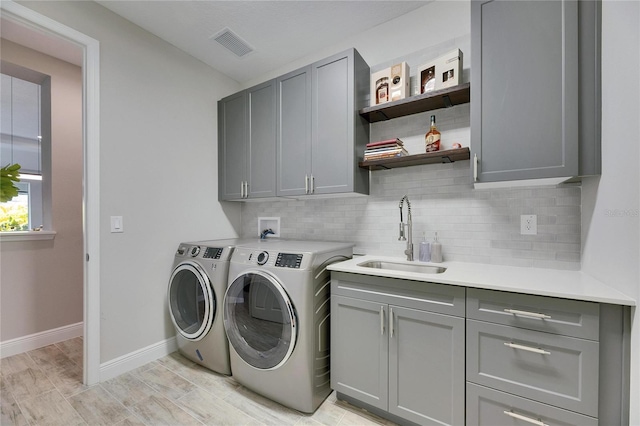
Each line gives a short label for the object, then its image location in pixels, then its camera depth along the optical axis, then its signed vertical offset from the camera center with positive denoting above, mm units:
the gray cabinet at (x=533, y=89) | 1292 +618
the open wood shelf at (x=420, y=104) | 1691 +739
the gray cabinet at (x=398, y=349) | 1329 -751
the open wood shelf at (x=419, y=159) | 1697 +355
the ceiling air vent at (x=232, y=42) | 2256 +1471
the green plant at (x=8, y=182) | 1955 +214
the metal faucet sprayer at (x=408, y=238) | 1915 -194
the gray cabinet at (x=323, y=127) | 1987 +655
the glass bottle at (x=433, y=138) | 1839 +494
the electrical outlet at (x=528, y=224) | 1663 -83
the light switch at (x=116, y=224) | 2014 -99
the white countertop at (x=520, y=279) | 1074 -338
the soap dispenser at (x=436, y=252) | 1884 -290
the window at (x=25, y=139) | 2594 +1192
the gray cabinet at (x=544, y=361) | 1046 -628
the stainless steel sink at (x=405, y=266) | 1774 -392
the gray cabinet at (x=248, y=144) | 2414 +638
